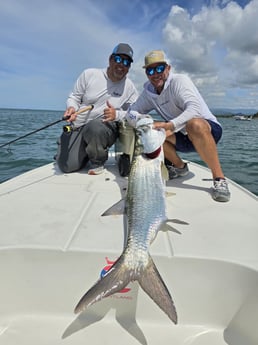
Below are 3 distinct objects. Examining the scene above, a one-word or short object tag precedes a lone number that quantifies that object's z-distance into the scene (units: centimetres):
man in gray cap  404
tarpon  155
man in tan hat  322
